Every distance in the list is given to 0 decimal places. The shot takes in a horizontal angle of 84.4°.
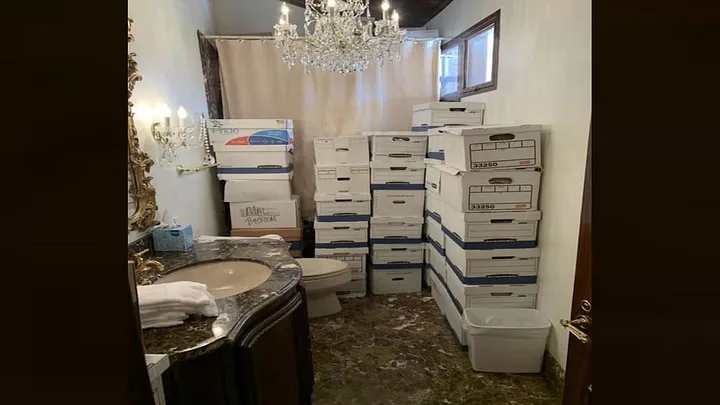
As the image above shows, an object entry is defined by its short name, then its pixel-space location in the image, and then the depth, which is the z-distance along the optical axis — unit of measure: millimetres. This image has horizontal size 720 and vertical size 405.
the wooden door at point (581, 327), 1130
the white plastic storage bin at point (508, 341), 2092
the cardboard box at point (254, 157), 3094
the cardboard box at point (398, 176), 3111
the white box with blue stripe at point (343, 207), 3131
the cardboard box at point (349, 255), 3205
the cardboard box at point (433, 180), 2781
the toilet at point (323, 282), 2738
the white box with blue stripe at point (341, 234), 3168
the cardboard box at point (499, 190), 2199
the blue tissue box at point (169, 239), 1910
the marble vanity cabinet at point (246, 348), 1065
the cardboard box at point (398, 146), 3076
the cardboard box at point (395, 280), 3254
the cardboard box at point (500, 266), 2260
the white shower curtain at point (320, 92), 3367
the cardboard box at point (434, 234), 2785
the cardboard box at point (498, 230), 2242
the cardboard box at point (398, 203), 3146
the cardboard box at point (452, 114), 2967
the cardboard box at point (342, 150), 3102
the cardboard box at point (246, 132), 3051
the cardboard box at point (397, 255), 3203
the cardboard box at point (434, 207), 2741
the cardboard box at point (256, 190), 3125
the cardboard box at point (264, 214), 3162
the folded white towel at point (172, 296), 1141
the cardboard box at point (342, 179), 3117
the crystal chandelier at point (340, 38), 2252
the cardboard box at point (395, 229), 3158
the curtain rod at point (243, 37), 3225
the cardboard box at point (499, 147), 2115
